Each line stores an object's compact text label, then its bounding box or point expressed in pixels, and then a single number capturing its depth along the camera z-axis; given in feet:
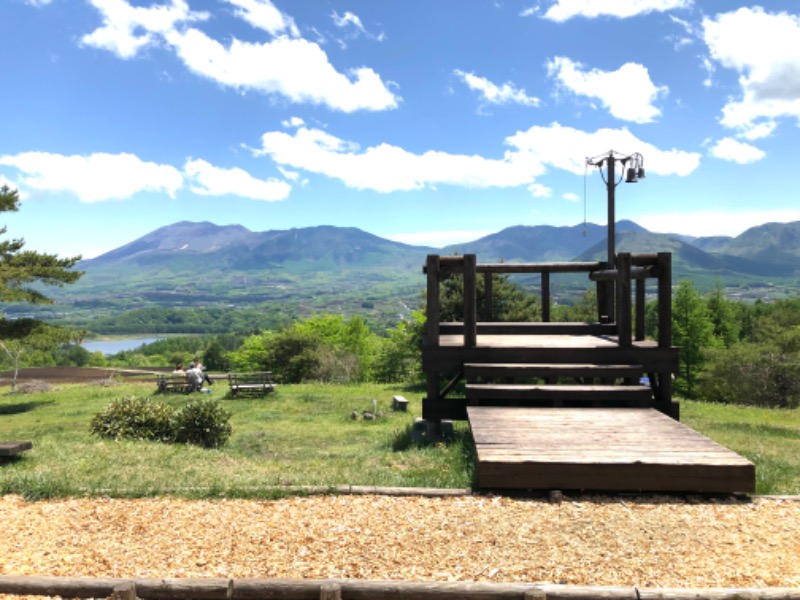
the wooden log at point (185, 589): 12.41
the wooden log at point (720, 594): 11.85
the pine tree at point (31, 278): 75.97
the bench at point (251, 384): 65.92
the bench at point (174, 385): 69.15
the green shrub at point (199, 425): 33.19
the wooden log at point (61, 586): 12.55
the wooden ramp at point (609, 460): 17.38
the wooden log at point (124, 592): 12.13
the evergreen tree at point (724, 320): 183.83
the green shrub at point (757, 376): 113.60
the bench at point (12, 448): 23.79
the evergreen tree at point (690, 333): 151.33
